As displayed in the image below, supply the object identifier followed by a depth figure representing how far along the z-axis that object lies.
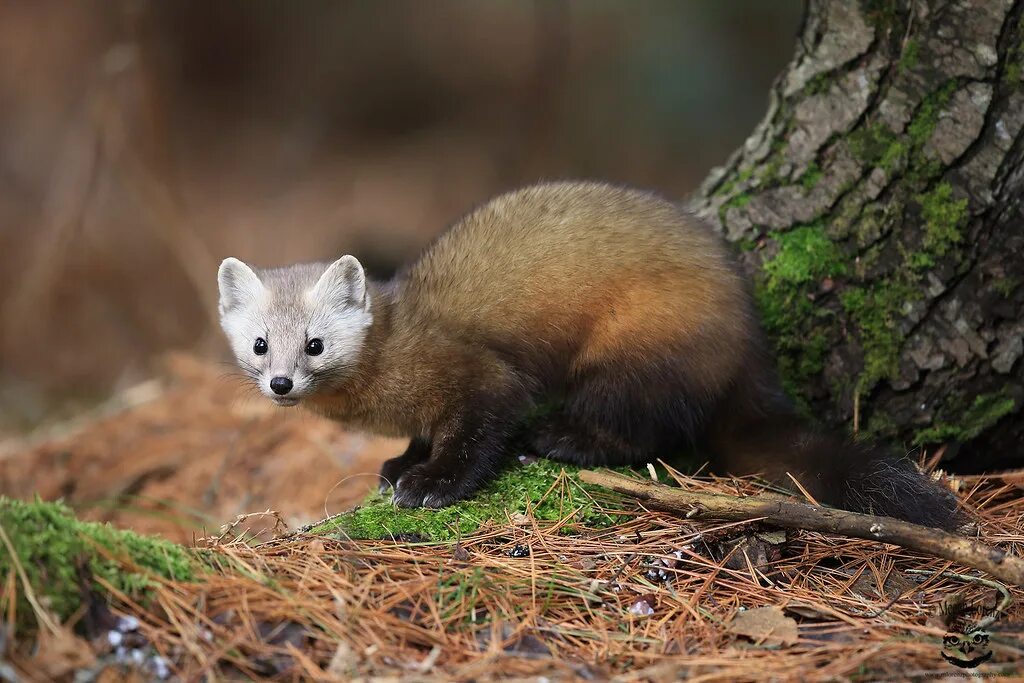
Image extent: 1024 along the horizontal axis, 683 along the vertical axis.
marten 7.98
